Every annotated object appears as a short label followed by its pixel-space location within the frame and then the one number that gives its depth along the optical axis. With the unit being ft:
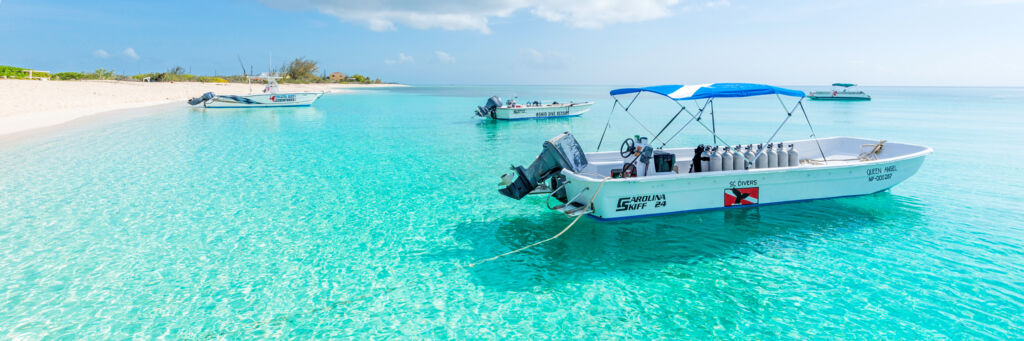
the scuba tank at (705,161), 29.53
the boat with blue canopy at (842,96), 201.95
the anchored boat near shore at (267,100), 130.17
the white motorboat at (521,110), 106.32
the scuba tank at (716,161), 29.17
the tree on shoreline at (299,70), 326.85
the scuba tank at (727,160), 29.40
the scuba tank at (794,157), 31.76
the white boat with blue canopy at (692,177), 27.27
